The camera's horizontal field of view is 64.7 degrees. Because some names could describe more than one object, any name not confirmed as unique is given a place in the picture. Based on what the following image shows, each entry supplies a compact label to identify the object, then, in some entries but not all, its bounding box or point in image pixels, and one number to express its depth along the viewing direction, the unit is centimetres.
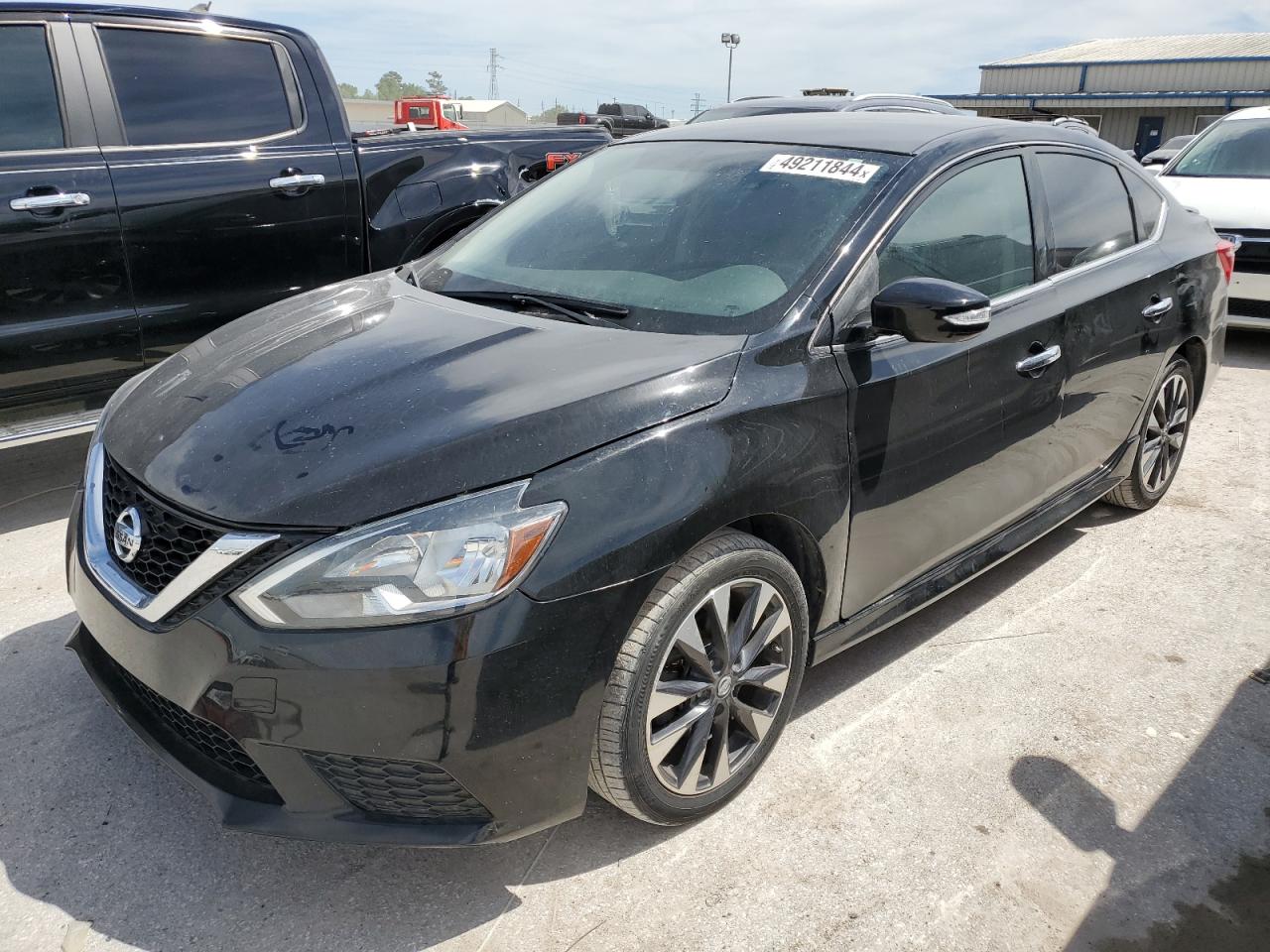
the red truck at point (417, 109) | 1814
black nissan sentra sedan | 192
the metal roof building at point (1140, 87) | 3784
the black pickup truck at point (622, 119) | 2661
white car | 703
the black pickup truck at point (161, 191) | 390
